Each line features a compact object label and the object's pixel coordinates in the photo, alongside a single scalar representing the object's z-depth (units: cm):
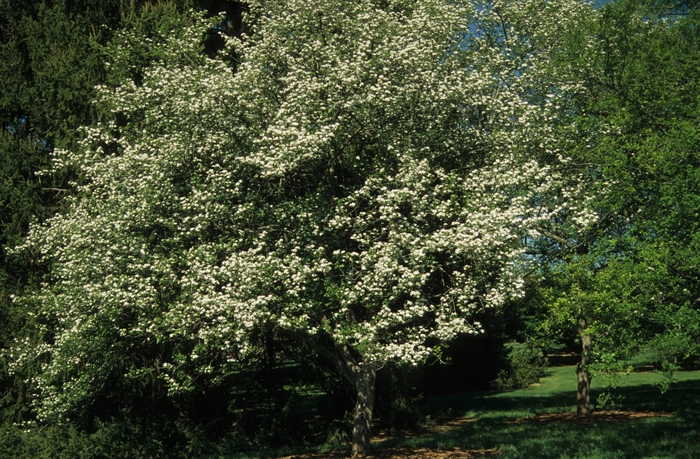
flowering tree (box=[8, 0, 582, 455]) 1372
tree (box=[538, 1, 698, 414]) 1344
